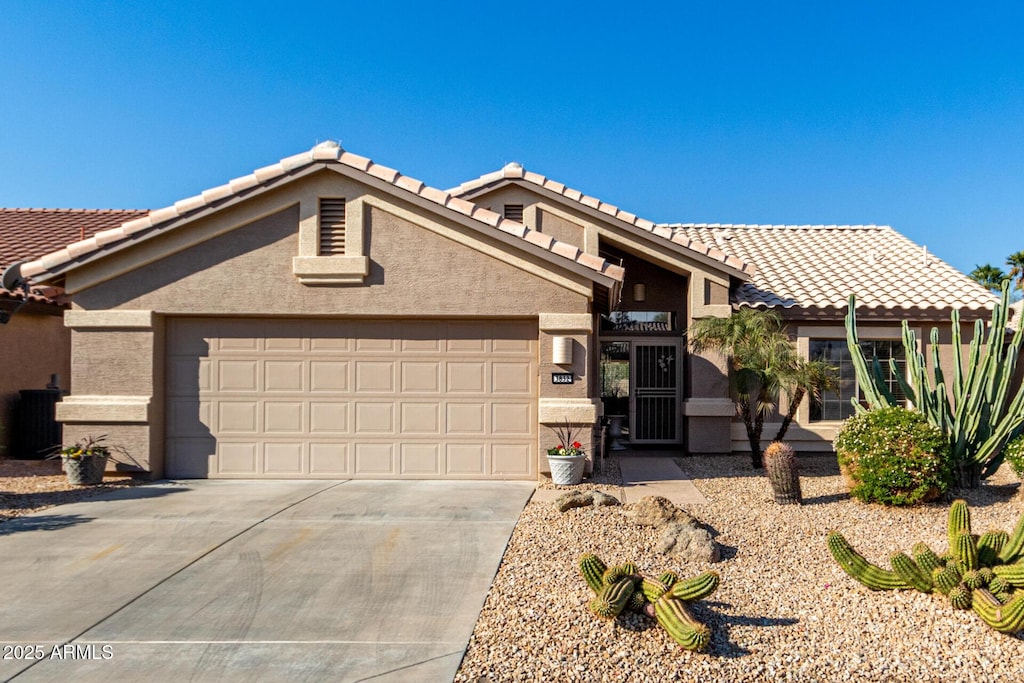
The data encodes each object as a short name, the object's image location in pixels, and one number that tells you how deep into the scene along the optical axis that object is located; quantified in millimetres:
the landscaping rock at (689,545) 6590
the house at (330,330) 10414
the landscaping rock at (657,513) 7293
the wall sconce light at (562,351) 10250
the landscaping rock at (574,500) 8297
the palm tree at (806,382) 11266
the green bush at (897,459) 8492
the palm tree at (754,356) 11438
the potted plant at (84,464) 10000
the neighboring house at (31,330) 12938
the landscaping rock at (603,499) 8344
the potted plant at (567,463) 10055
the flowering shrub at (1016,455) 9180
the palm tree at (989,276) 35531
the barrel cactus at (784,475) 8859
